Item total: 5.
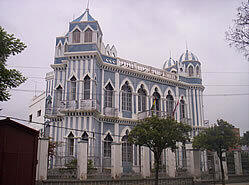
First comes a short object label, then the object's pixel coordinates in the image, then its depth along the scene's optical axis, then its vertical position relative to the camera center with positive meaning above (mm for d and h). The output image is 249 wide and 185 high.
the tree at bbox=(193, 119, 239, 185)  19969 +795
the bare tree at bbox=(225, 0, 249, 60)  11516 +4736
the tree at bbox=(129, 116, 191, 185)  16547 +915
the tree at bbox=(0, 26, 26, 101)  11201 +3172
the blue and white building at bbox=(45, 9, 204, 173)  20922 +4596
